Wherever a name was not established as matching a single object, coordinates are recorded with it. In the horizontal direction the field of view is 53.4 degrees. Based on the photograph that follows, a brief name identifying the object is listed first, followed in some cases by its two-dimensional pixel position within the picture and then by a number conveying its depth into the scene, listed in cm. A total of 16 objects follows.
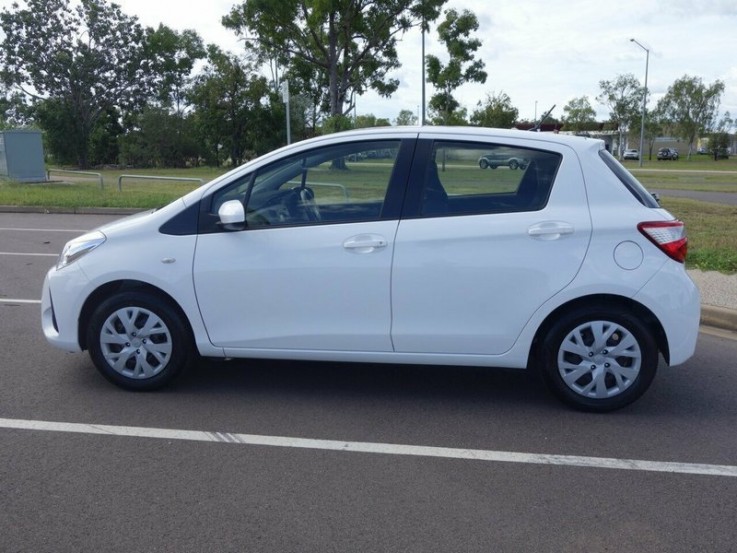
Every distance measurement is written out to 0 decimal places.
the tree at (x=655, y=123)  7019
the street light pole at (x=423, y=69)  2799
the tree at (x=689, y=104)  7231
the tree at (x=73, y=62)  4316
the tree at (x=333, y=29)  3195
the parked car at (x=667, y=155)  7428
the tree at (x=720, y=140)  7800
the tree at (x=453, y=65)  3334
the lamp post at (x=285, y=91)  1666
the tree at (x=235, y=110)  3969
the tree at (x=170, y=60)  4819
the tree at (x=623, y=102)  6262
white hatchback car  454
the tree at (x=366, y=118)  5255
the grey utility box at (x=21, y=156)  2314
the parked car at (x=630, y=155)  6912
